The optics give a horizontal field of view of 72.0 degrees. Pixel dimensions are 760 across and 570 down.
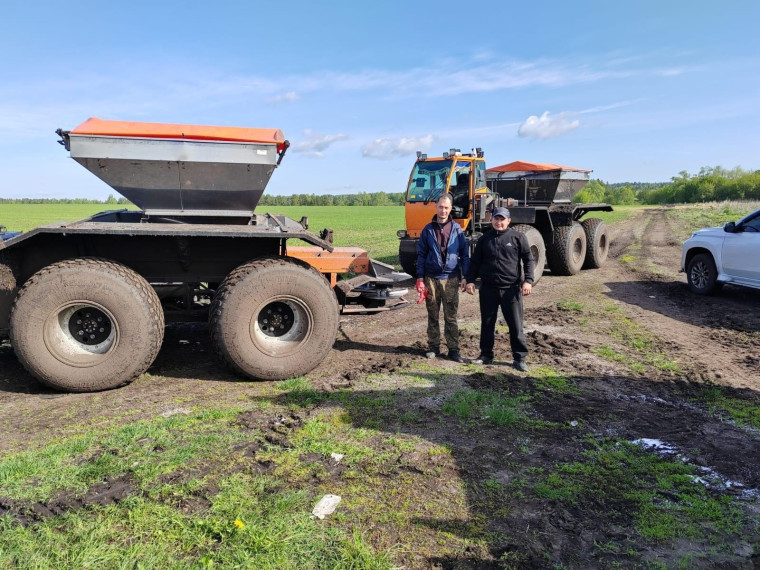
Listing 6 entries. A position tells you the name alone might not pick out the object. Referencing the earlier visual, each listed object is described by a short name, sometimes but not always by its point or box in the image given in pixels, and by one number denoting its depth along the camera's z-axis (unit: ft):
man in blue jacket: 18.79
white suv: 27.30
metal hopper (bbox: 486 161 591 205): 39.34
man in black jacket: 17.92
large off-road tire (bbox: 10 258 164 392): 14.66
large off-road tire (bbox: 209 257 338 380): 15.79
